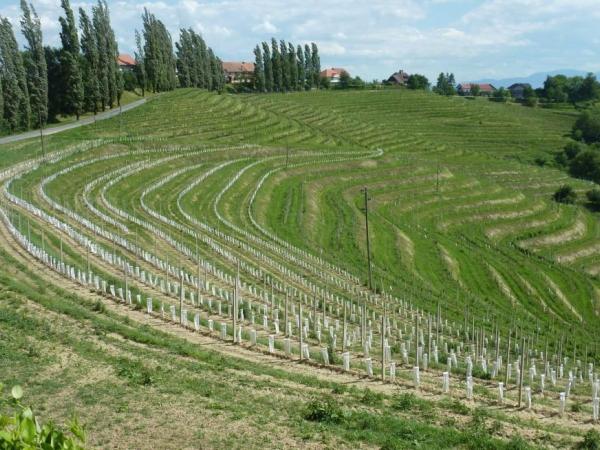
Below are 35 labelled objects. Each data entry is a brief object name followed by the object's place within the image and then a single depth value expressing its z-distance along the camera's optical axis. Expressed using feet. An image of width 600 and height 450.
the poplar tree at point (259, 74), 498.69
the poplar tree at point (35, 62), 249.34
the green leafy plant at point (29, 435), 15.83
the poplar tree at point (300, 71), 535.23
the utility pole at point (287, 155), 260.05
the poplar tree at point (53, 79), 274.16
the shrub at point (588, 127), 445.37
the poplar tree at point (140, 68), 364.46
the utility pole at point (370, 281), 143.40
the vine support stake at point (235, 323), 74.64
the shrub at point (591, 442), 47.88
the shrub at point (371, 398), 54.13
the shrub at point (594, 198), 304.50
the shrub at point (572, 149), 395.96
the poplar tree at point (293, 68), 522.06
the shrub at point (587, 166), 370.73
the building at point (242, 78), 561.68
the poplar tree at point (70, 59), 270.46
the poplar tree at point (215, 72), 454.40
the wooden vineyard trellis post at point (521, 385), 60.54
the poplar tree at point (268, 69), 503.61
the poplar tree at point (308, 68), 554.87
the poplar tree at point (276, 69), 510.17
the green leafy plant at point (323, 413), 47.42
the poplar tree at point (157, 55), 370.73
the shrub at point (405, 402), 53.78
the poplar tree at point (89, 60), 284.00
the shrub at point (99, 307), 79.84
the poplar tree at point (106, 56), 290.97
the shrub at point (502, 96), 620.49
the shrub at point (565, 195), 302.25
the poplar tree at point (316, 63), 560.20
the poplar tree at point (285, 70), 515.09
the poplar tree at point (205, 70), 440.45
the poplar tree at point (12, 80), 234.79
